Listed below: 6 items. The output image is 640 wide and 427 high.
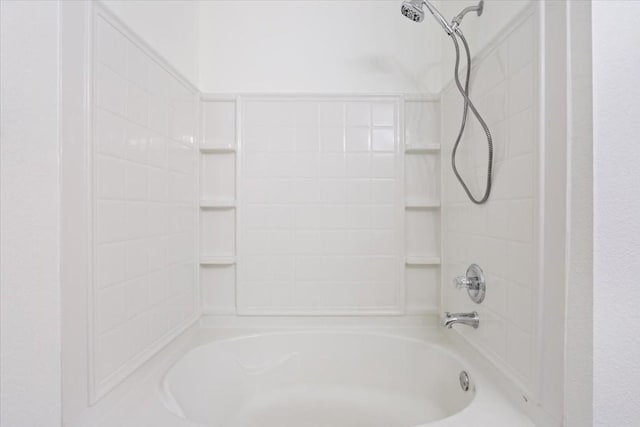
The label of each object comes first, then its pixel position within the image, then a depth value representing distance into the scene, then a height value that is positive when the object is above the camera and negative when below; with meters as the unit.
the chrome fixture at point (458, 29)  1.13 +0.66
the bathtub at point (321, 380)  1.29 -0.76
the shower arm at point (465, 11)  1.19 +0.74
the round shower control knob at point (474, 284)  1.16 -0.27
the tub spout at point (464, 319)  1.17 -0.40
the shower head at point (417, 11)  1.17 +0.74
